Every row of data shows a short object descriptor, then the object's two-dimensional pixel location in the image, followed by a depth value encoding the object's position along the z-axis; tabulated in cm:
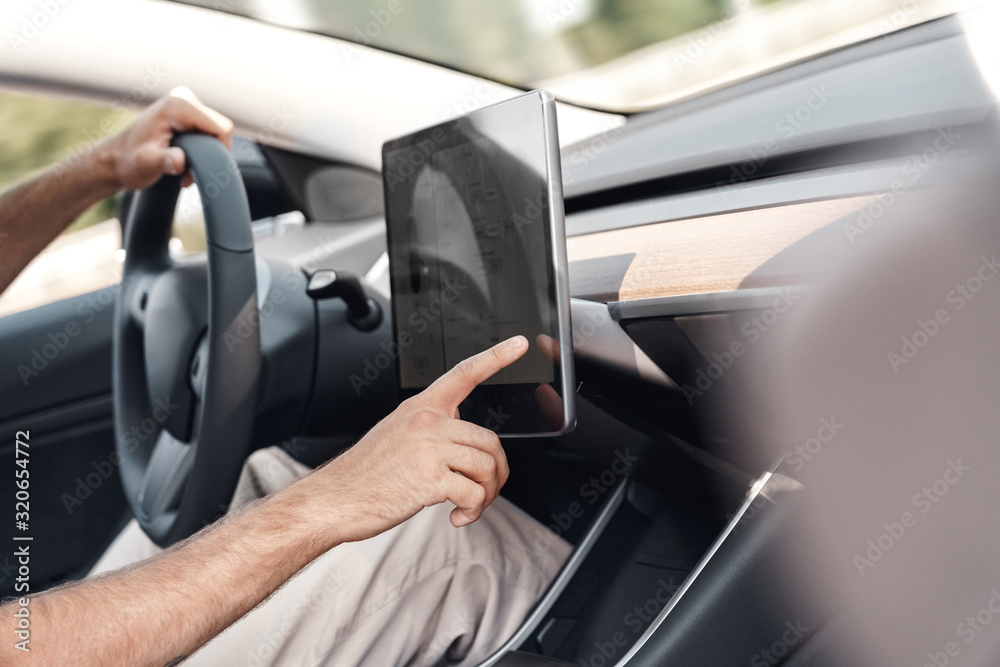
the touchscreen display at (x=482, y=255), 85
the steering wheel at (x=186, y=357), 98
